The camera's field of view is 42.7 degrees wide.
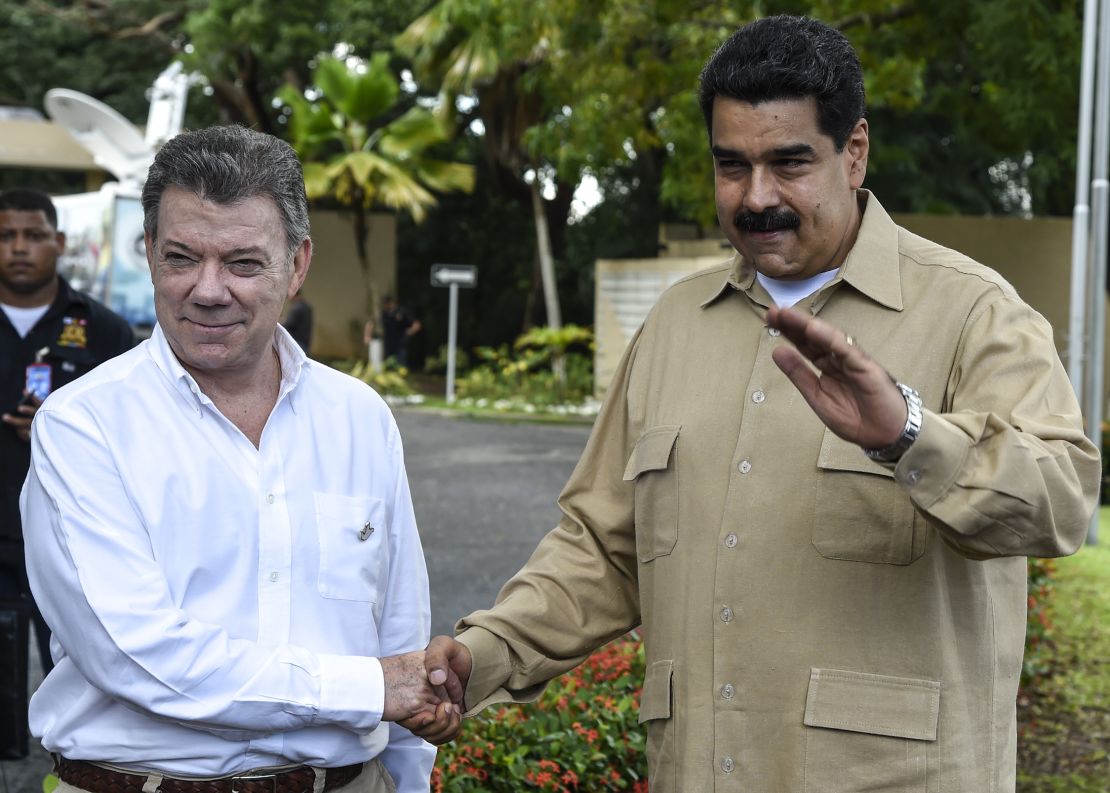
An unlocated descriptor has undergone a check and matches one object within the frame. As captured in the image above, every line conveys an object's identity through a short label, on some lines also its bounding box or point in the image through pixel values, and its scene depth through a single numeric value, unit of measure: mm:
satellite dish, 18109
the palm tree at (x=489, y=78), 22234
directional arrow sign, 24094
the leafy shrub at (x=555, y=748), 4422
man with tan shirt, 2582
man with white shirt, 2611
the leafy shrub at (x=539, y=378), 23281
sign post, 24078
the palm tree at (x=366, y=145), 24828
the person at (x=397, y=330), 27594
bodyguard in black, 5312
